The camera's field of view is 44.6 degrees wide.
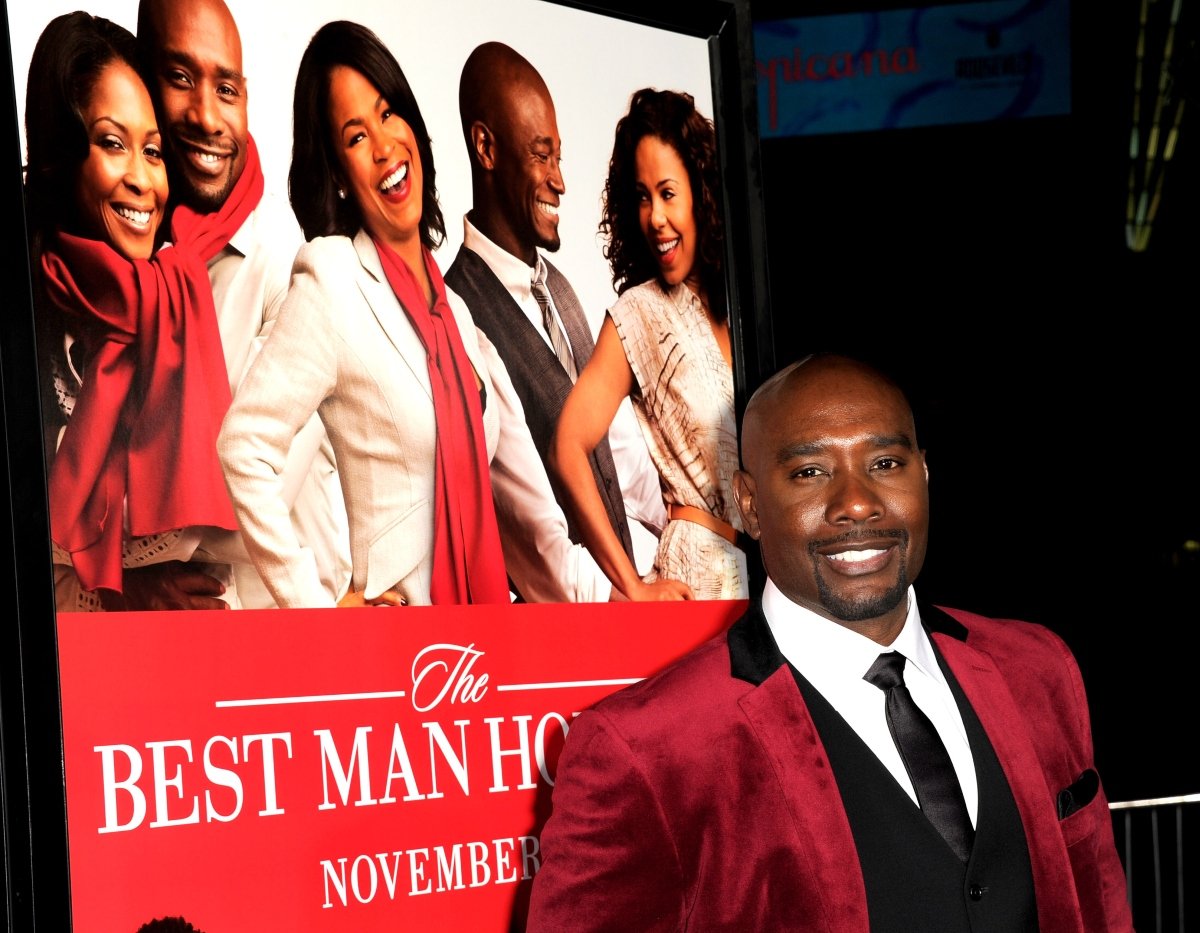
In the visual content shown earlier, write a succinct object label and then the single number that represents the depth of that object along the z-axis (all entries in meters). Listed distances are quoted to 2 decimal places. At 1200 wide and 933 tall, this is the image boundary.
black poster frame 1.55
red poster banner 1.65
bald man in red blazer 1.71
